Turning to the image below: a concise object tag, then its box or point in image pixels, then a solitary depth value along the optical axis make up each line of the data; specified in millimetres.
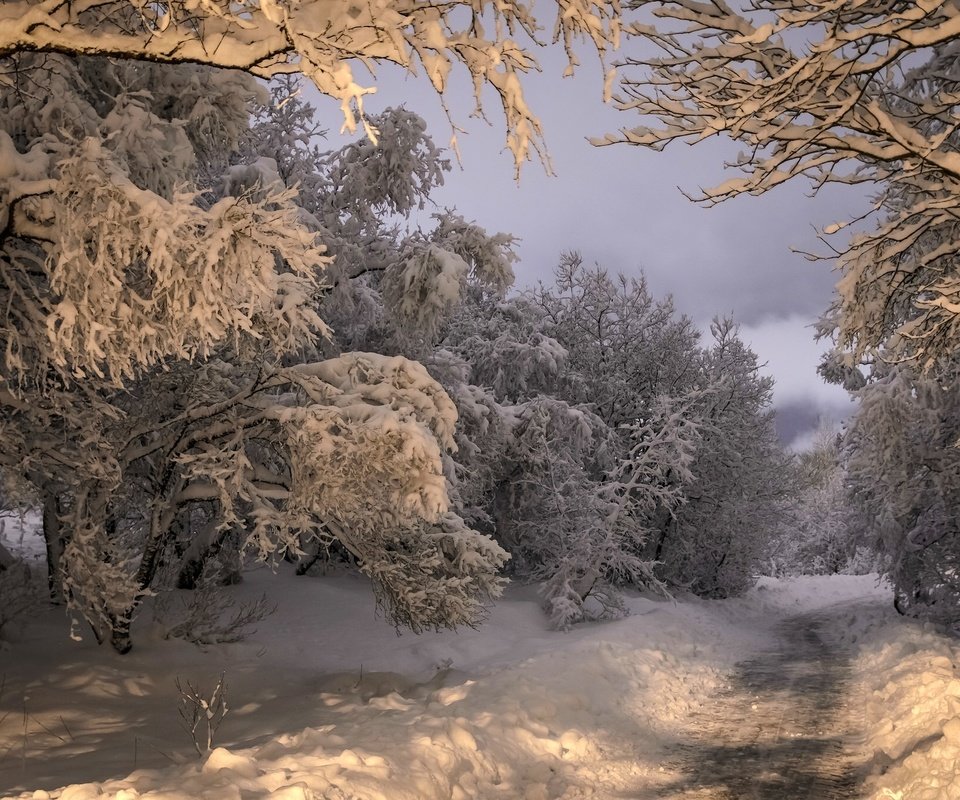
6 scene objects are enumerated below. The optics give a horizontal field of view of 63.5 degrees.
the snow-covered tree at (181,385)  5531
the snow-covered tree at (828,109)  5293
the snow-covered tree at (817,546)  46531
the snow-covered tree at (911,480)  14648
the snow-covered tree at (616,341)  23859
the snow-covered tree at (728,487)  24156
